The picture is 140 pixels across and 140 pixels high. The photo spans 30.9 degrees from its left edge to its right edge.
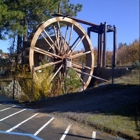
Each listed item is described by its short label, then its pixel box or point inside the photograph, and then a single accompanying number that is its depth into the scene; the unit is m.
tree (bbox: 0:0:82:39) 17.45
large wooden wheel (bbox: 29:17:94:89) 19.33
